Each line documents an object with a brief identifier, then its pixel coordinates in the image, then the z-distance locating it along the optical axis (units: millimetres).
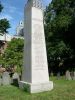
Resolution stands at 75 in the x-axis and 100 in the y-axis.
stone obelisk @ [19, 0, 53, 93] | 4251
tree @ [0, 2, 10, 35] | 12485
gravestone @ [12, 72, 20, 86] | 5659
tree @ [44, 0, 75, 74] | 10533
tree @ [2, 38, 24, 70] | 10471
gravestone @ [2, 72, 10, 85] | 5439
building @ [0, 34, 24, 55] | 16408
